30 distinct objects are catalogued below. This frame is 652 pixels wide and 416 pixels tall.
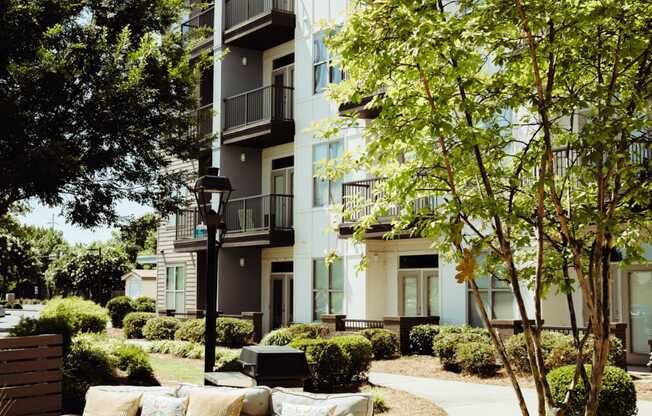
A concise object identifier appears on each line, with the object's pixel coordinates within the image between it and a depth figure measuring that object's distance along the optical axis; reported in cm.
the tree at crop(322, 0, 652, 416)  639
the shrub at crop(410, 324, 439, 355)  2131
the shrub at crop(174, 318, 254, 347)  2547
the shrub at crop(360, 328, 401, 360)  2092
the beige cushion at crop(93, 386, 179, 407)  844
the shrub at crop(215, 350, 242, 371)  832
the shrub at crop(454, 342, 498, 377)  1759
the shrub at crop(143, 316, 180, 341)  2805
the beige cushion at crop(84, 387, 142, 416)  841
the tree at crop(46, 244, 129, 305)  6531
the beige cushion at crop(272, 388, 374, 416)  733
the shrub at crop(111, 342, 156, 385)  1548
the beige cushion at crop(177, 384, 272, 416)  762
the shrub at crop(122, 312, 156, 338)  3003
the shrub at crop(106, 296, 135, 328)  3831
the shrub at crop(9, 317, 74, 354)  1481
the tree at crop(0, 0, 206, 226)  1365
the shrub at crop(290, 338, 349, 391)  1491
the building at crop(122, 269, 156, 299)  4978
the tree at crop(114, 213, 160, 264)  1636
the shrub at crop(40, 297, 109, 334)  1903
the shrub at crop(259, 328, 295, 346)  1966
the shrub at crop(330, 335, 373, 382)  1544
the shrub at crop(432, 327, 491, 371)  1841
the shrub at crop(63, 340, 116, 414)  1338
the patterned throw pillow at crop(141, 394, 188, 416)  812
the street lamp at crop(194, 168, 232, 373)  999
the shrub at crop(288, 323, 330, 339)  2078
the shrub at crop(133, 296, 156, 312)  4019
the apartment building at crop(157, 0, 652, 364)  2419
